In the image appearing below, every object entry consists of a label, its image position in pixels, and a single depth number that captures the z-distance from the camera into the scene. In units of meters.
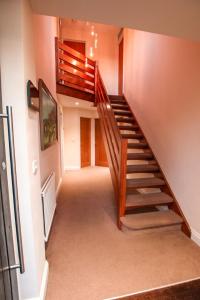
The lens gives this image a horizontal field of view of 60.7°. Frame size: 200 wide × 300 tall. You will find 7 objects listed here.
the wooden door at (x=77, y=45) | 6.02
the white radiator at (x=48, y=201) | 1.91
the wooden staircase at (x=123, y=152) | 2.38
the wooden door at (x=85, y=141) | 6.57
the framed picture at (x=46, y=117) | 1.95
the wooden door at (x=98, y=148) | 6.89
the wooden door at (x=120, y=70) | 6.00
